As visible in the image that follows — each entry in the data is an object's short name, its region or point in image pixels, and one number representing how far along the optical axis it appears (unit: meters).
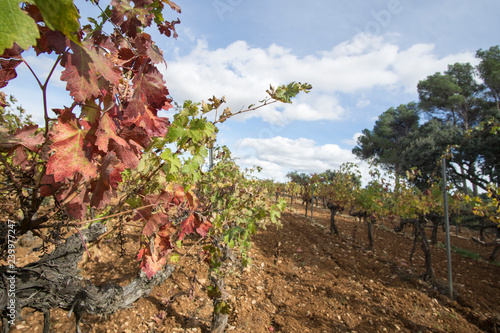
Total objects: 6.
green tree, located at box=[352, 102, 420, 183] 26.51
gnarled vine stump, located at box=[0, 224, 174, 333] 1.14
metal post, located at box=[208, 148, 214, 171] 4.29
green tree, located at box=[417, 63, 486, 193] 21.30
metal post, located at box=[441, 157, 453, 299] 4.56
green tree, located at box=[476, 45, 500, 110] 19.25
